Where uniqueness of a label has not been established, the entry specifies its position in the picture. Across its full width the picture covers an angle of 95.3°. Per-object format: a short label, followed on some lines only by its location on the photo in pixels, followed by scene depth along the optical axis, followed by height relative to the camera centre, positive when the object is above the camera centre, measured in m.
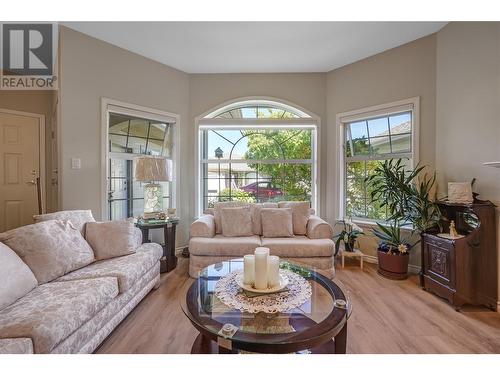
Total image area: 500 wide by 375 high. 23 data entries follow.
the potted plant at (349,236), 2.94 -0.69
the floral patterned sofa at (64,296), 1.11 -0.69
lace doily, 1.26 -0.68
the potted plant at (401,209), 2.40 -0.28
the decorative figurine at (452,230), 2.10 -0.44
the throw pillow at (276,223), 2.79 -0.49
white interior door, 2.95 +0.23
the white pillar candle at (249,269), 1.45 -0.55
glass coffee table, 1.03 -0.71
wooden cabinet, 1.95 -0.70
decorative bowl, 1.38 -0.65
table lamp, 2.64 +0.16
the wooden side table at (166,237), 2.69 -0.65
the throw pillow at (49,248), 1.57 -0.47
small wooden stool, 2.89 -0.90
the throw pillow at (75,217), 1.94 -0.30
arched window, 3.57 +0.41
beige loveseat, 2.49 -0.71
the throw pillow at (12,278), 1.30 -0.57
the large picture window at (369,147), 2.93 +0.50
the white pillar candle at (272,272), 1.43 -0.56
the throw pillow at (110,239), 2.02 -0.50
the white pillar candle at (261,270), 1.41 -0.54
